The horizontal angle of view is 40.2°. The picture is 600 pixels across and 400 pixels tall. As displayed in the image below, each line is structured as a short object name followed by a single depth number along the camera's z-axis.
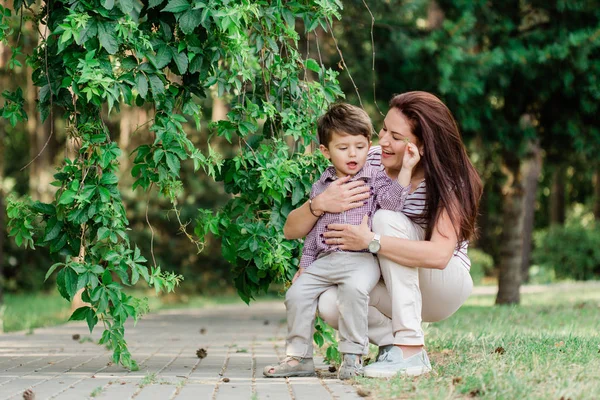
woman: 4.54
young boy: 4.62
